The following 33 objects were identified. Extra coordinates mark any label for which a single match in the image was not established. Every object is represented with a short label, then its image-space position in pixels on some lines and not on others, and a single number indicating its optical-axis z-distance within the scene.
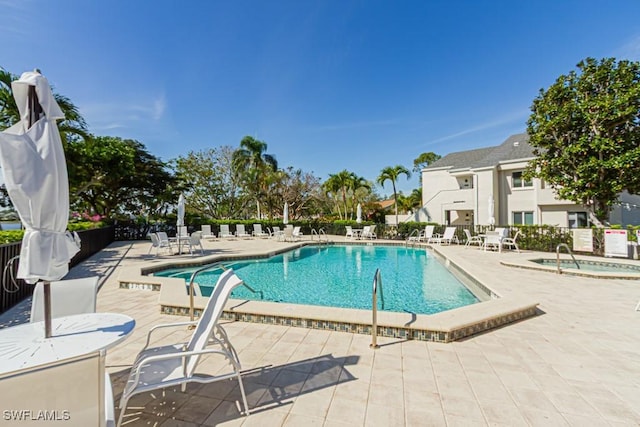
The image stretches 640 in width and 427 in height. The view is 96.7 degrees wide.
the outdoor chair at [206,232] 18.84
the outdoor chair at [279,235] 18.26
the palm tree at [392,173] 22.98
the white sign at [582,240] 11.19
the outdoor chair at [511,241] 12.72
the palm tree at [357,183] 26.91
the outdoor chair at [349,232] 19.65
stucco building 17.38
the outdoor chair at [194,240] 11.64
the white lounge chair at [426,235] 16.48
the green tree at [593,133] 12.16
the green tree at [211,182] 29.77
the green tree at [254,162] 28.50
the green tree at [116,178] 17.05
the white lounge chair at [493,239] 12.29
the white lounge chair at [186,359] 2.07
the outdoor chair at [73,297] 2.84
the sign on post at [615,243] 10.34
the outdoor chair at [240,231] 20.56
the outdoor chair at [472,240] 14.29
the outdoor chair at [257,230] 21.58
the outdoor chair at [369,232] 18.69
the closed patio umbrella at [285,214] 20.56
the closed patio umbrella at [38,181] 2.03
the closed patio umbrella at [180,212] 12.34
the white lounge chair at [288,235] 17.69
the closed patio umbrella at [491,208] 14.63
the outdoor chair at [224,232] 20.56
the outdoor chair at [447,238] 15.54
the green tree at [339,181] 26.84
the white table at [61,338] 1.76
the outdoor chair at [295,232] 18.30
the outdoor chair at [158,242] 11.66
